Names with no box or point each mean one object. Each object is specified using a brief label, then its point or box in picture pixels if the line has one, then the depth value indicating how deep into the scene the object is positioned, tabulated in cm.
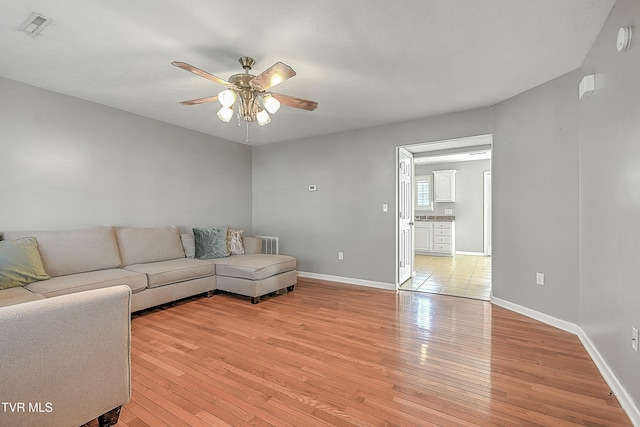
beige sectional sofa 284
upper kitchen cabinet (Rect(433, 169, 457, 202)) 752
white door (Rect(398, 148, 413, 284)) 439
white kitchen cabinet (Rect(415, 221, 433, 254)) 752
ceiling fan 211
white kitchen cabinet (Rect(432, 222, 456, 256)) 724
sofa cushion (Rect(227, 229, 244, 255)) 448
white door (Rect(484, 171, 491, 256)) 717
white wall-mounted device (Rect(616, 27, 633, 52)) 165
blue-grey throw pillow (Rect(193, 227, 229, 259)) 419
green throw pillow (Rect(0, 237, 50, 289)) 245
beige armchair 117
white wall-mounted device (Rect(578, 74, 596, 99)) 223
